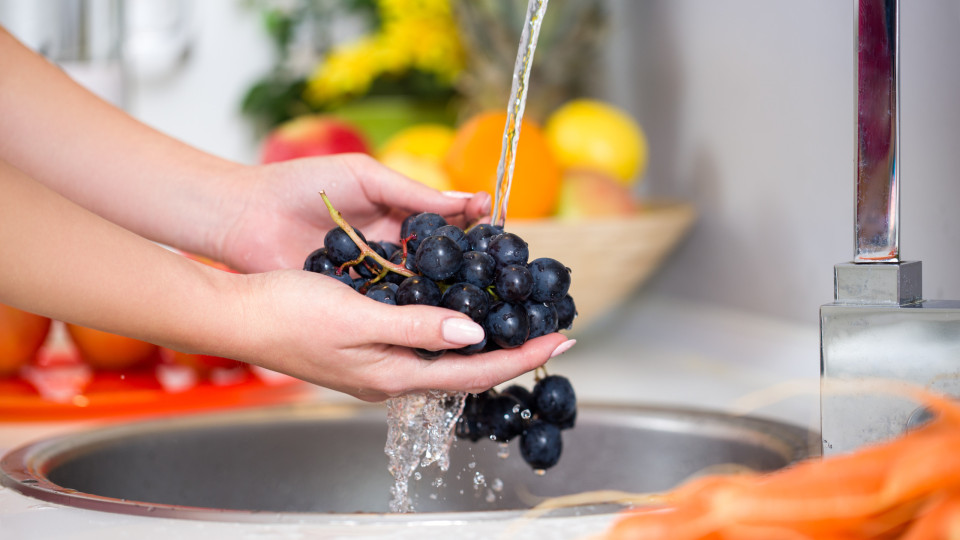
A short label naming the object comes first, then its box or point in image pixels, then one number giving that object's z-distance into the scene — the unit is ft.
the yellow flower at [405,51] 6.39
